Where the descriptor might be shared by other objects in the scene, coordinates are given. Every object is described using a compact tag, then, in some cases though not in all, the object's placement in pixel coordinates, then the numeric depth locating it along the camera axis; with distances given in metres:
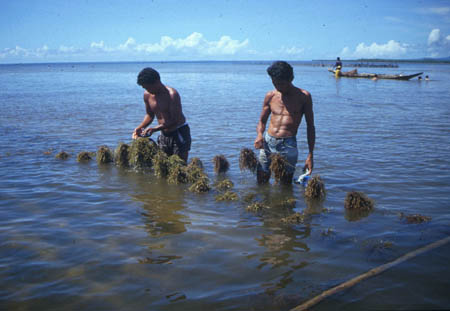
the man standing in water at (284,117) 5.30
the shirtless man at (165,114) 6.31
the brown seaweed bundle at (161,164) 7.25
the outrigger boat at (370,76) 39.22
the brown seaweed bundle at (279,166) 5.94
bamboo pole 3.11
